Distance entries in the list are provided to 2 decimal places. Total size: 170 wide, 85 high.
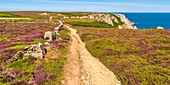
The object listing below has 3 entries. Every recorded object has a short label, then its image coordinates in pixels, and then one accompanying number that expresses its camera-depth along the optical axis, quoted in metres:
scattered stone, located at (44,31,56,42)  23.30
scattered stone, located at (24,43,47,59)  15.84
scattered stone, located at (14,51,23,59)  15.52
